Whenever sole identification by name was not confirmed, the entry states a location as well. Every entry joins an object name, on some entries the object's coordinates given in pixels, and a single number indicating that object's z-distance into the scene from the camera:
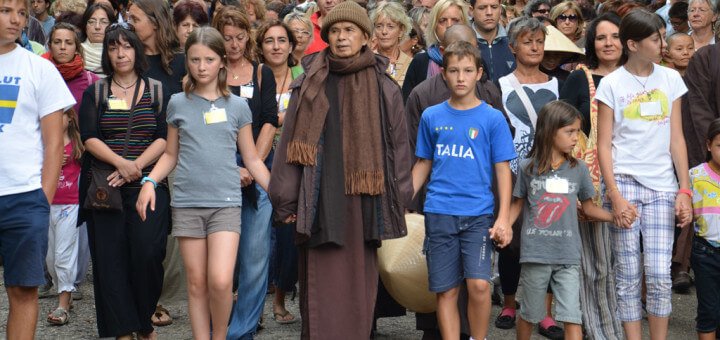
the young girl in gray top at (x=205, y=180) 11.59
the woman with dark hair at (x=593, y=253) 12.75
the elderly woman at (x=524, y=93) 13.40
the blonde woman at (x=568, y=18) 17.98
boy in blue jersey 11.65
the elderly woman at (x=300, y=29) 16.23
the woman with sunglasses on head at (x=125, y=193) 12.78
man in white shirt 10.65
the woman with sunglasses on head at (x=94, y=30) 16.85
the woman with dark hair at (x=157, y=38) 13.79
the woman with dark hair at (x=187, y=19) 14.99
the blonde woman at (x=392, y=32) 16.05
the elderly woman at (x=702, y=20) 17.86
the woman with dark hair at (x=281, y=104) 14.24
